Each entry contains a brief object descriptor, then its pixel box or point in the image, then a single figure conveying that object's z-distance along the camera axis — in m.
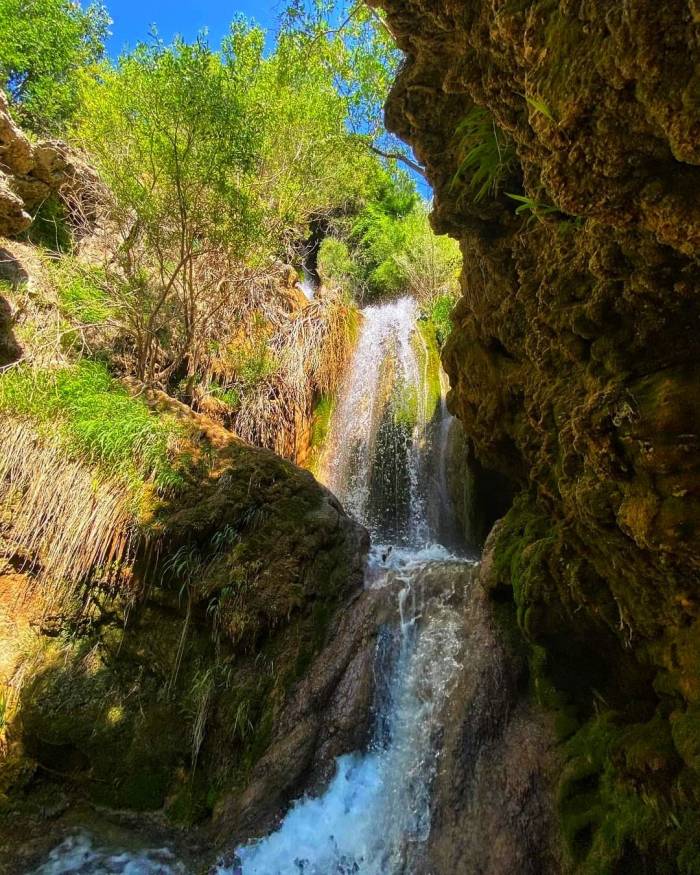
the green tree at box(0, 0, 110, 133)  11.48
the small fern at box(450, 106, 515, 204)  3.00
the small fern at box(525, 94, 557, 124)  1.62
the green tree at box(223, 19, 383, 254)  6.98
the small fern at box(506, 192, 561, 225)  2.19
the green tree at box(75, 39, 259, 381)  5.85
